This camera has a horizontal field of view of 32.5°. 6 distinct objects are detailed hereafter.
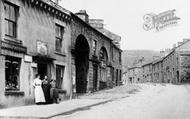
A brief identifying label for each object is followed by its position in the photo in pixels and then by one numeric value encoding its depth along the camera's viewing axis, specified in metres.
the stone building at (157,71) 77.56
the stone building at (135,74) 94.88
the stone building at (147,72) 87.81
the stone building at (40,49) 14.27
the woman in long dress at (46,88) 16.48
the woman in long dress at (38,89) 15.80
